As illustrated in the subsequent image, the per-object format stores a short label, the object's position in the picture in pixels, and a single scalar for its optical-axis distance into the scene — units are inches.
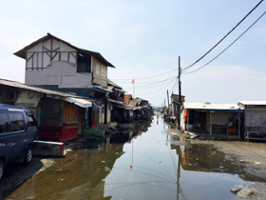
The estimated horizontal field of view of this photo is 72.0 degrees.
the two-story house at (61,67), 636.7
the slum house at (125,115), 1078.1
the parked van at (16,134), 209.6
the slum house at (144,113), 1702.6
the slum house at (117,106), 937.6
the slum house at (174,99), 1472.7
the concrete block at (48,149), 333.1
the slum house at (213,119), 615.5
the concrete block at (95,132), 592.1
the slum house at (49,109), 382.6
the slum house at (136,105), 1449.8
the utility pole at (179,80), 818.2
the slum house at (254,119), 584.7
